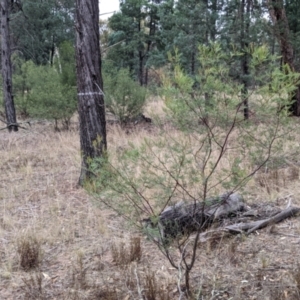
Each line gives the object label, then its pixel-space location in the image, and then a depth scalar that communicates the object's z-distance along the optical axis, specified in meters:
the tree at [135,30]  22.98
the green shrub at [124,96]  12.10
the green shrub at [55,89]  11.48
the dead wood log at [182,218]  3.64
